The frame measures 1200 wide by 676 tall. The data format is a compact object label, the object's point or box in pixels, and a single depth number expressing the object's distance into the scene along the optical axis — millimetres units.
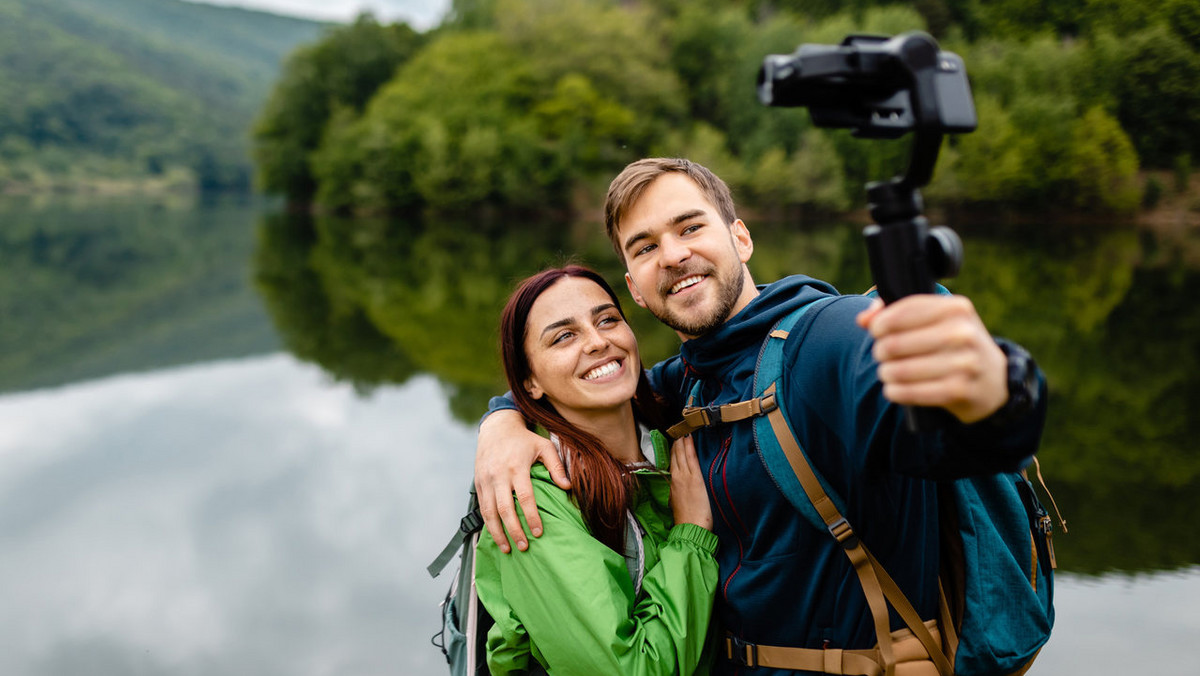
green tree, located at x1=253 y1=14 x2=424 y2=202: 55260
